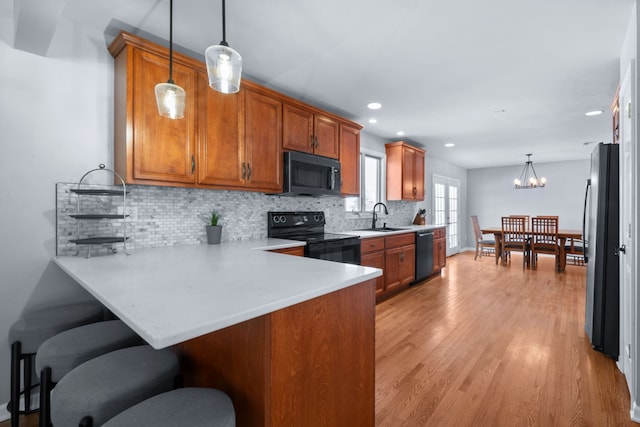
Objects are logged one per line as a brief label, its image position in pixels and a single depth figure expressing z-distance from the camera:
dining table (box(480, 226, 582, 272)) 5.49
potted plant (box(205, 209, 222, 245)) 2.57
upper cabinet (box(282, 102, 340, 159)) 3.02
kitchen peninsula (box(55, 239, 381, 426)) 0.88
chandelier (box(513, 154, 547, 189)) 7.61
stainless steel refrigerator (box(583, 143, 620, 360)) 2.33
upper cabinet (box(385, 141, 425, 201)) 4.89
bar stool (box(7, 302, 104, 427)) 1.45
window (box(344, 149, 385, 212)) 4.54
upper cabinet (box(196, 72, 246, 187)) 2.34
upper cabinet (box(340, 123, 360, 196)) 3.70
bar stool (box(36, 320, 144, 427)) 1.18
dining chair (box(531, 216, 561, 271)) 5.65
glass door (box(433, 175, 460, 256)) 7.06
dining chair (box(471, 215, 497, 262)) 6.69
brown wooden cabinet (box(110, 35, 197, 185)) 1.98
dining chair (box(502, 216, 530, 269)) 6.05
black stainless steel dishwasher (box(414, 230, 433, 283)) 4.59
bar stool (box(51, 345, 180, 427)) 0.94
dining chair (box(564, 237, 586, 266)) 5.70
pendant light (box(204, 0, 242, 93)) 1.31
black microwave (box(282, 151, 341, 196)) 2.96
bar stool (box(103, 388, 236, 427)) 0.83
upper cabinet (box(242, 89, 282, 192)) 2.66
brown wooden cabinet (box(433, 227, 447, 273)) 5.18
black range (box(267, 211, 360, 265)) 2.90
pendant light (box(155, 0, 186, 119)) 1.49
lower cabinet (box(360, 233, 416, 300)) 3.64
